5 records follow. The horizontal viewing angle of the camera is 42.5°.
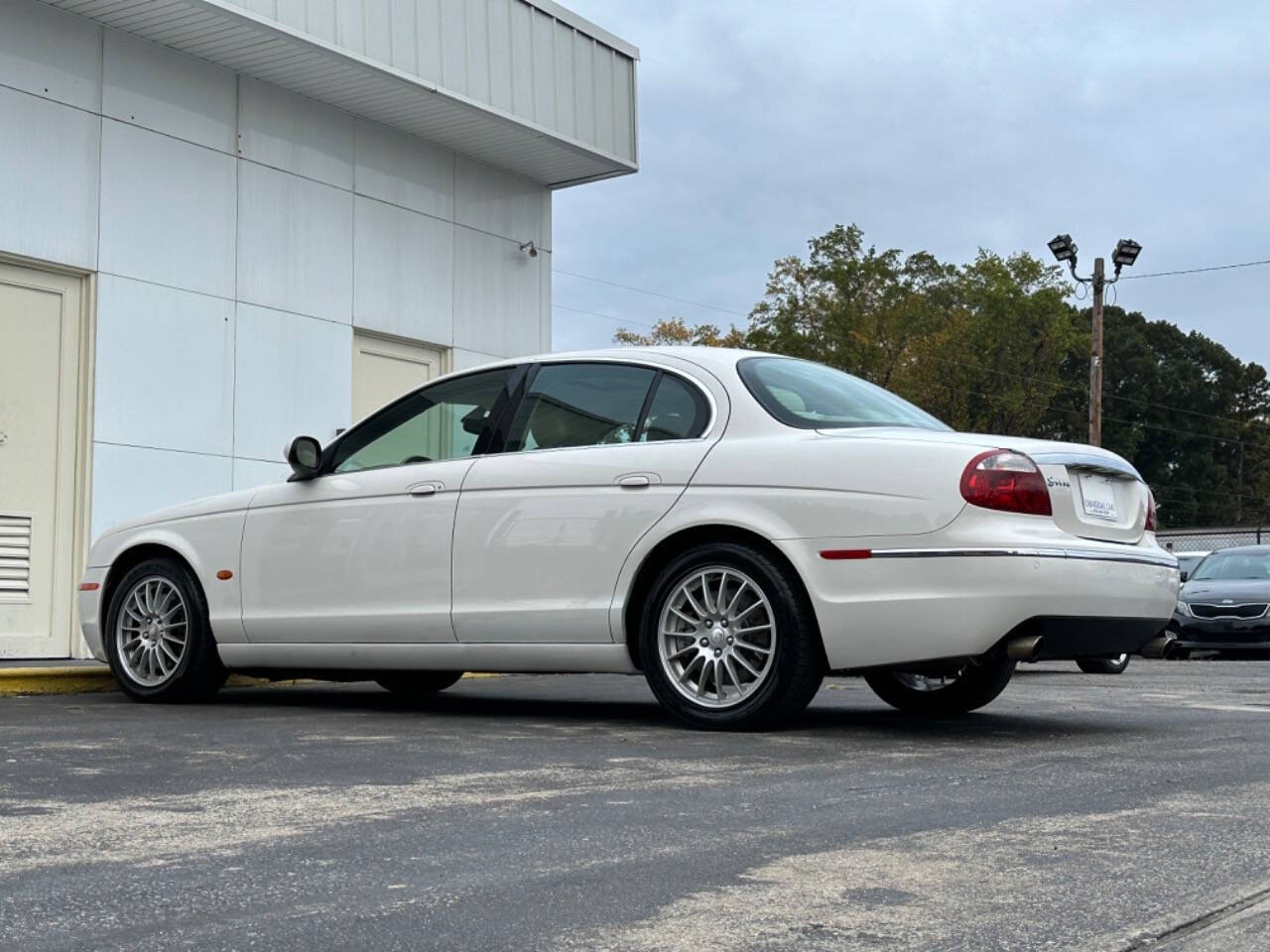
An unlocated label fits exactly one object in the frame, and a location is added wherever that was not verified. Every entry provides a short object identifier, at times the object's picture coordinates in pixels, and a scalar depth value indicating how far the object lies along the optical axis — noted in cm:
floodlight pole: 3152
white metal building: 1132
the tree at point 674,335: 6031
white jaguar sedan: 596
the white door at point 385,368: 1401
